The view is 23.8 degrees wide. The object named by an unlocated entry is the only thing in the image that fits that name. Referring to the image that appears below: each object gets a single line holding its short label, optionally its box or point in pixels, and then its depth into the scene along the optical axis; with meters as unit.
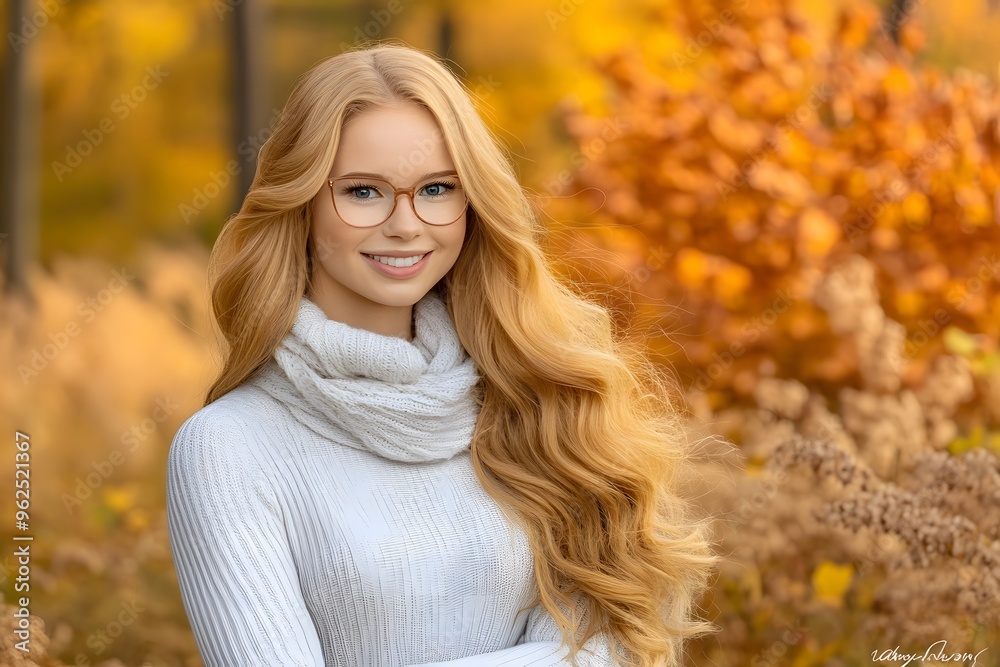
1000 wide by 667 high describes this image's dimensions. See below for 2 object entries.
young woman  3.98
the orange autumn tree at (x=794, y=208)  8.37
